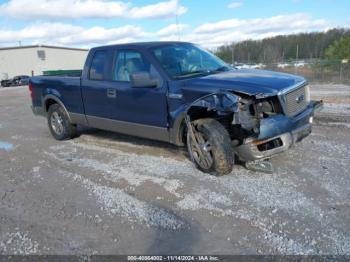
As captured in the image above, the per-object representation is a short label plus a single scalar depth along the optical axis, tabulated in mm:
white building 55625
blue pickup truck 4719
